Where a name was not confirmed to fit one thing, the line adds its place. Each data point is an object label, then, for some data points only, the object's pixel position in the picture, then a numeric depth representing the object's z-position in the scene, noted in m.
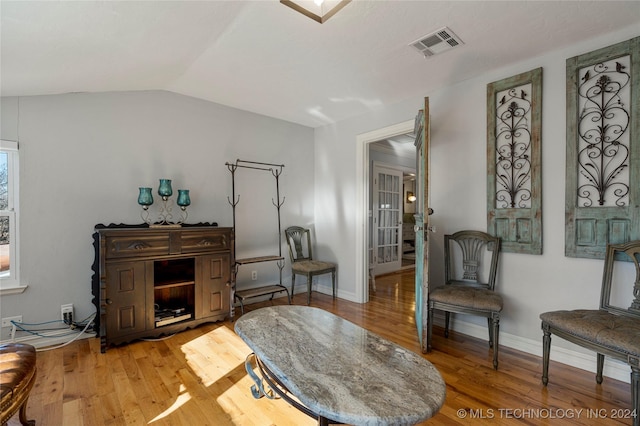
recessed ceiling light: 1.78
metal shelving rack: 3.41
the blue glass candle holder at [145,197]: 2.83
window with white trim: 2.44
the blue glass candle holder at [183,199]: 3.08
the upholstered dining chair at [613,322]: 1.55
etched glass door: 5.58
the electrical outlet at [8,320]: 2.40
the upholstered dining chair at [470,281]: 2.28
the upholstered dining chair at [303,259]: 3.76
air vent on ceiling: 2.09
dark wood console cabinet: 2.47
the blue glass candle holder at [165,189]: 2.95
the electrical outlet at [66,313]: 2.63
